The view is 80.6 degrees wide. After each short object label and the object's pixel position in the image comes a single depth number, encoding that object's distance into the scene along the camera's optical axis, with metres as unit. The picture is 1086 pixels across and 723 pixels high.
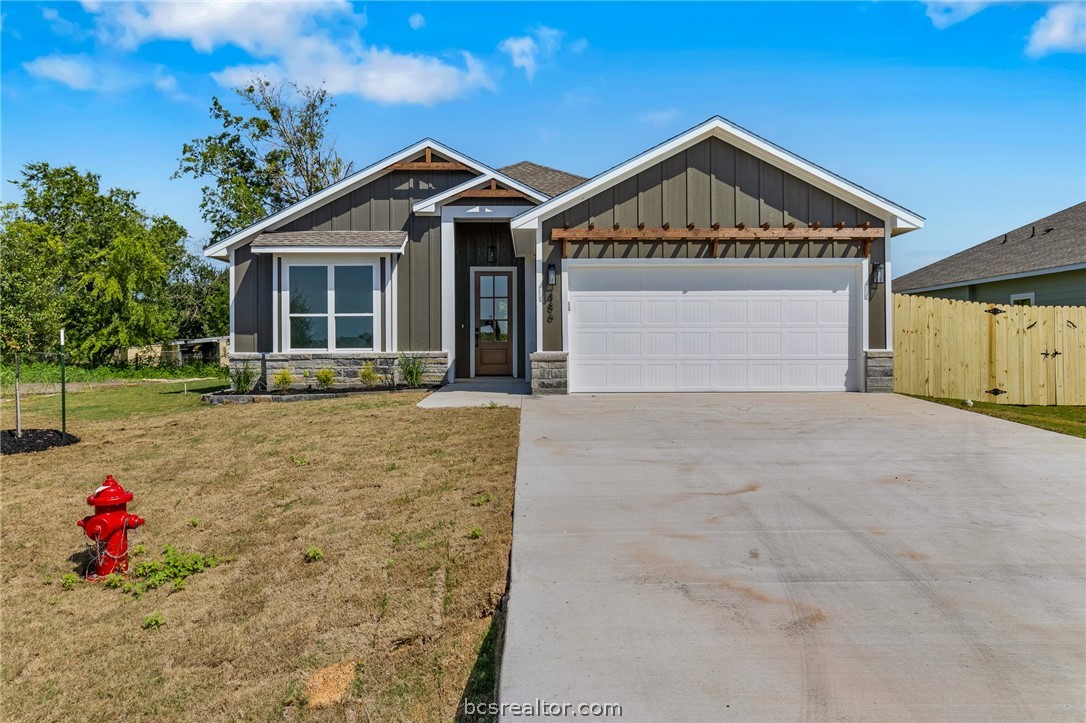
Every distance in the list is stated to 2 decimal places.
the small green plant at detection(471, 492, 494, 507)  4.98
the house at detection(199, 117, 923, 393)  10.45
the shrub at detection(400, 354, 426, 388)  12.79
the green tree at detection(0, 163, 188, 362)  23.67
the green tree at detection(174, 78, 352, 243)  26.06
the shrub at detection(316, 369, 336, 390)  12.61
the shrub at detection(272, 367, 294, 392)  12.58
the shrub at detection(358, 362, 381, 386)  12.85
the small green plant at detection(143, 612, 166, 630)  3.55
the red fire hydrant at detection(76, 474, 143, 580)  4.21
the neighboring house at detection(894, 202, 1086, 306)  14.06
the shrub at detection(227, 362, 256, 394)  12.67
